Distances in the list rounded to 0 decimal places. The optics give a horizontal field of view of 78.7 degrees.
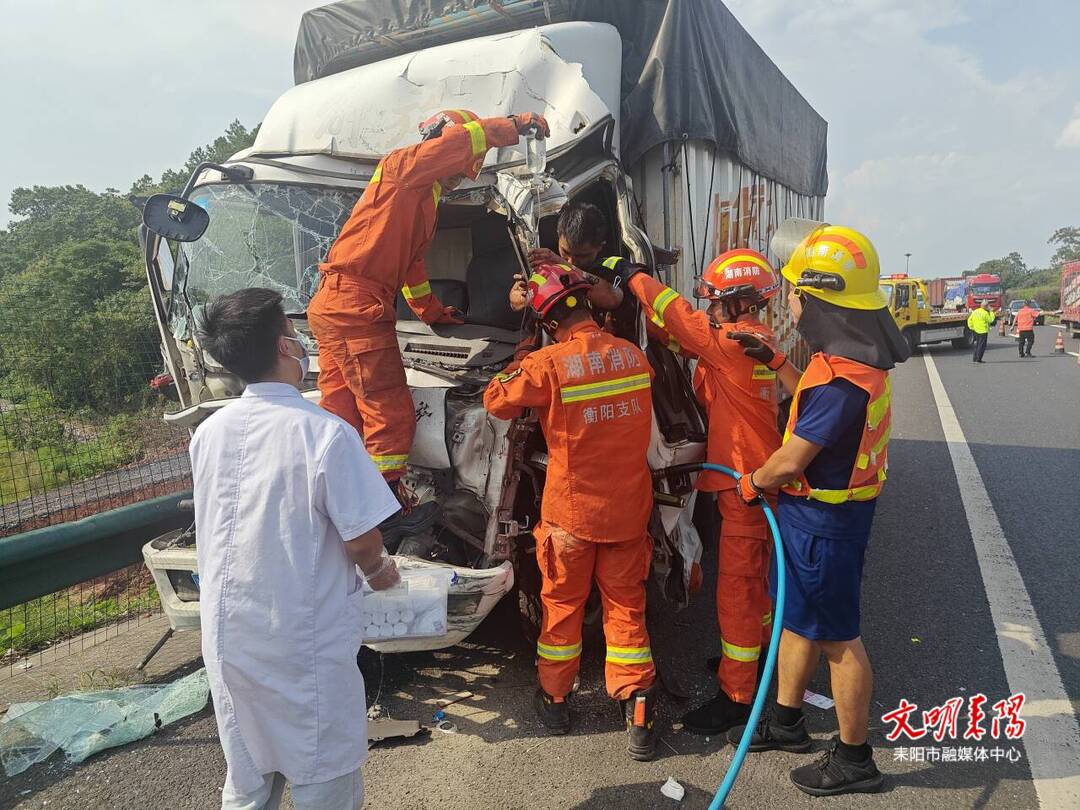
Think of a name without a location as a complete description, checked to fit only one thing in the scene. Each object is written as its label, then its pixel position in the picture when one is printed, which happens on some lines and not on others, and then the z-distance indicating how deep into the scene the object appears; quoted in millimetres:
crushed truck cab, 2975
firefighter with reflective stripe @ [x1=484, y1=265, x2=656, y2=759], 2650
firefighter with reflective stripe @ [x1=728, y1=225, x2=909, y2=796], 2355
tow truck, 17141
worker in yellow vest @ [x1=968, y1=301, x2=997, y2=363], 15602
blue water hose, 2143
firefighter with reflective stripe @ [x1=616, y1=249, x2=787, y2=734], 2781
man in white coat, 1651
